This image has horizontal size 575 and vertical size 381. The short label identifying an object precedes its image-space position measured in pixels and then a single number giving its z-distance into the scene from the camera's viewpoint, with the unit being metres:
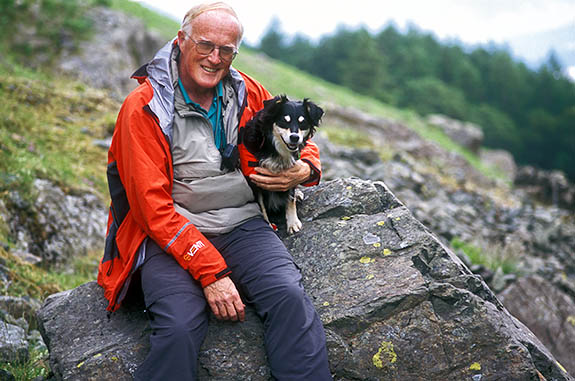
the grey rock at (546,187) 17.30
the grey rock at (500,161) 36.37
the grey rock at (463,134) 35.44
